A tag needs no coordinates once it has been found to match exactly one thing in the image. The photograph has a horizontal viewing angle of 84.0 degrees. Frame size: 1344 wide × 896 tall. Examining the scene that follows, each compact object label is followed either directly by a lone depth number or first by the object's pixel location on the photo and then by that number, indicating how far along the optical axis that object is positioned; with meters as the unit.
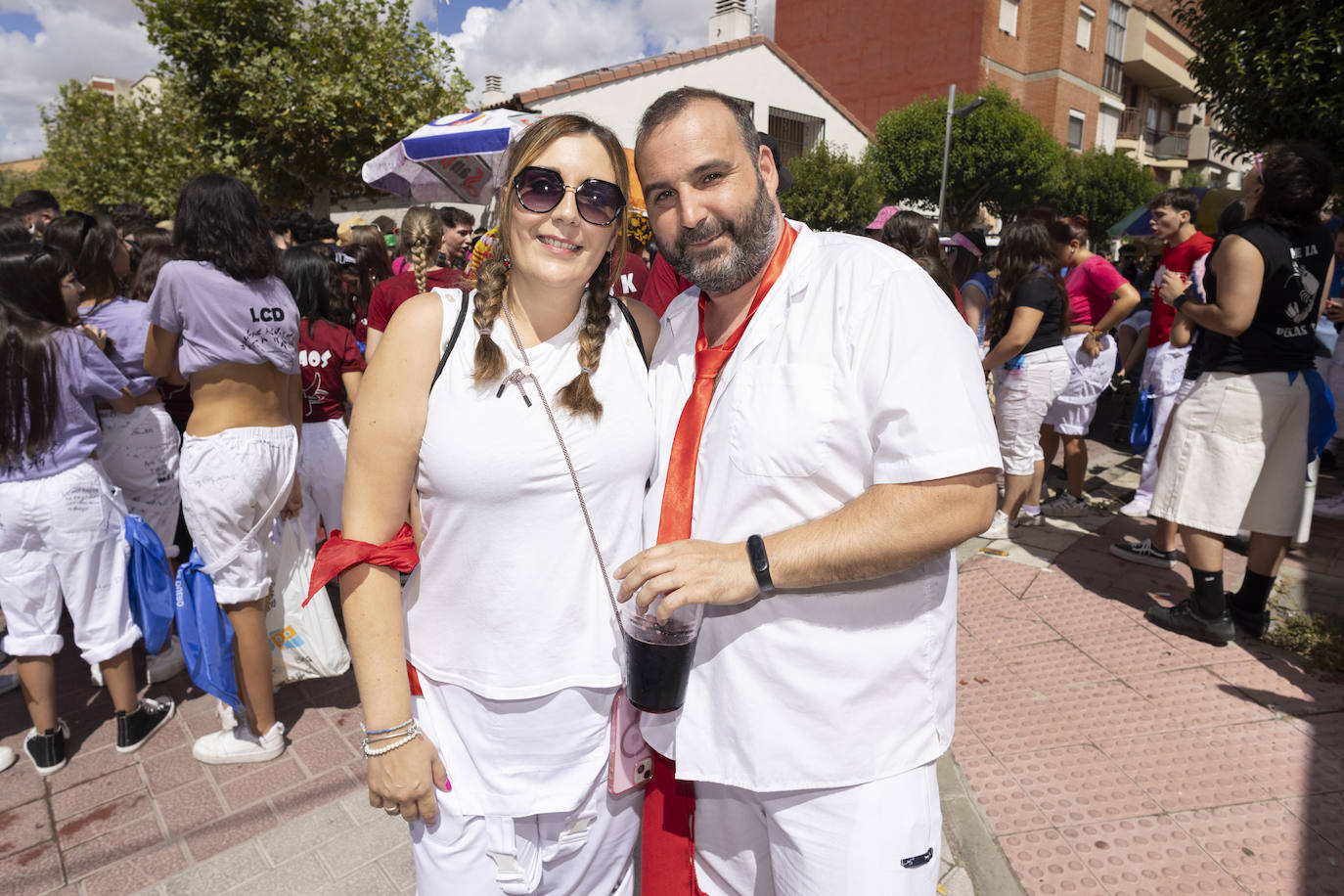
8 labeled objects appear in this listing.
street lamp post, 18.41
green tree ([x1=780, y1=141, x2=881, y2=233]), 23.12
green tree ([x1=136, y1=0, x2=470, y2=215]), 15.37
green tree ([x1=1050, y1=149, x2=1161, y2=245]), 27.62
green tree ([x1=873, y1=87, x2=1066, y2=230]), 23.92
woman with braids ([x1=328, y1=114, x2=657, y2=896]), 1.49
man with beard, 1.34
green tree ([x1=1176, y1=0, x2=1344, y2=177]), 6.64
